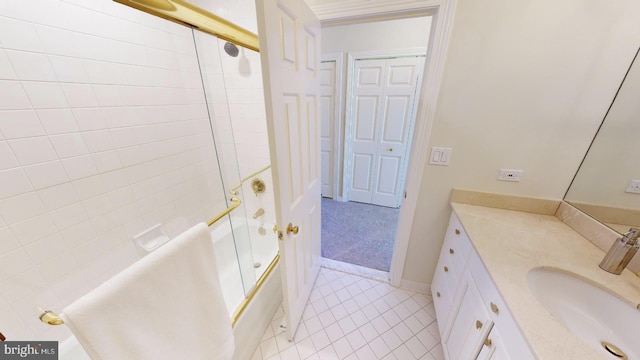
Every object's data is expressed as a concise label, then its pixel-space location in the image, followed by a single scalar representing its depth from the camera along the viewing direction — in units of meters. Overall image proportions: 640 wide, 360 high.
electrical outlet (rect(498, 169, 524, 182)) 1.21
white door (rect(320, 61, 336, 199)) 2.57
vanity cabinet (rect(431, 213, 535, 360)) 0.68
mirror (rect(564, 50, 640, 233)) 0.88
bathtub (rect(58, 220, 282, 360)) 1.11
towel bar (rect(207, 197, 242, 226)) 1.12
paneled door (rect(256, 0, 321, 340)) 0.76
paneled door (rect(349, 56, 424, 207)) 2.37
